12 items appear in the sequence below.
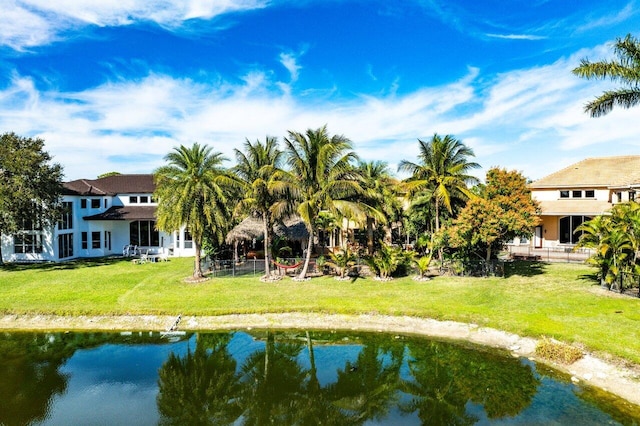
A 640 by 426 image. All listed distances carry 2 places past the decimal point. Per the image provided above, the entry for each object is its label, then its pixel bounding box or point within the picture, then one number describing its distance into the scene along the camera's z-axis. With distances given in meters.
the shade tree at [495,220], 22.81
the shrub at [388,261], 24.94
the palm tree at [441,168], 26.72
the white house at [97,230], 34.03
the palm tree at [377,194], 25.08
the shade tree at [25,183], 29.05
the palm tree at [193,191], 24.31
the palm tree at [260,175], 24.61
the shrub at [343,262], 25.42
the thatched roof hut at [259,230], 29.22
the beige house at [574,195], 32.88
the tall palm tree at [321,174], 23.45
